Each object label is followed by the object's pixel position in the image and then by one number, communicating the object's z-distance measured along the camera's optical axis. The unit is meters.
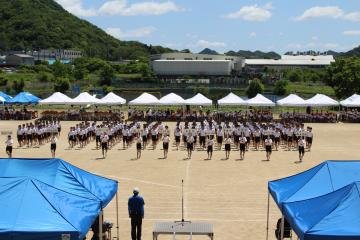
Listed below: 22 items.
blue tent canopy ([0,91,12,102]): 43.67
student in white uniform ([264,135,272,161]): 23.62
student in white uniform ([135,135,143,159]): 24.03
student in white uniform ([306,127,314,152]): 26.56
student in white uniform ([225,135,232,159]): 24.06
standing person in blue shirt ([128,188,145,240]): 11.11
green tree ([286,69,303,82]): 123.06
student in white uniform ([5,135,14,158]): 22.88
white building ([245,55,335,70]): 180.40
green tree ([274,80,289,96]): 73.44
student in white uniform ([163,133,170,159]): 24.03
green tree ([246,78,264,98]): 67.89
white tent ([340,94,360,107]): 42.59
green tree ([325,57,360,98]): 52.81
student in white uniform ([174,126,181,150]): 27.47
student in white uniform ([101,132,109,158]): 24.31
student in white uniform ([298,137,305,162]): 23.61
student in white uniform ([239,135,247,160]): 23.81
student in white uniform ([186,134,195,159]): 24.19
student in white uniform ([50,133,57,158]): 23.45
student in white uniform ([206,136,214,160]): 23.75
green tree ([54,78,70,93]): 68.97
